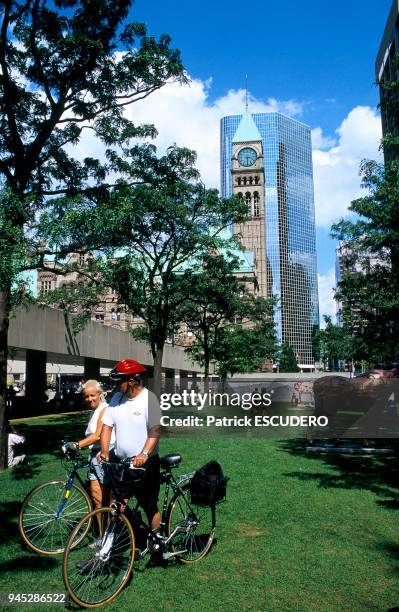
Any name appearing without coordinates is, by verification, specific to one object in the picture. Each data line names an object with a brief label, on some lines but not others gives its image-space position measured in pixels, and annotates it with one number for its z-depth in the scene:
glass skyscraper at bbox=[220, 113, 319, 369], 147.25
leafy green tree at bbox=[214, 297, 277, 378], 34.12
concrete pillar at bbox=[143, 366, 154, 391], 21.45
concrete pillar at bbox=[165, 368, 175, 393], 26.48
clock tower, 137.25
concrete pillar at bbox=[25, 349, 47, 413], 26.84
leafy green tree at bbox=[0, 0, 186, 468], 11.38
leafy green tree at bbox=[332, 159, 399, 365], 13.48
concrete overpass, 22.47
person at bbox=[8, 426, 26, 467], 11.11
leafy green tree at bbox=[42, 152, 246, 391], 16.98
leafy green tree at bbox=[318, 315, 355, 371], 20.77
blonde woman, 5.50
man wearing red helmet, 5.01
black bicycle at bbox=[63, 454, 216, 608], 4.30
